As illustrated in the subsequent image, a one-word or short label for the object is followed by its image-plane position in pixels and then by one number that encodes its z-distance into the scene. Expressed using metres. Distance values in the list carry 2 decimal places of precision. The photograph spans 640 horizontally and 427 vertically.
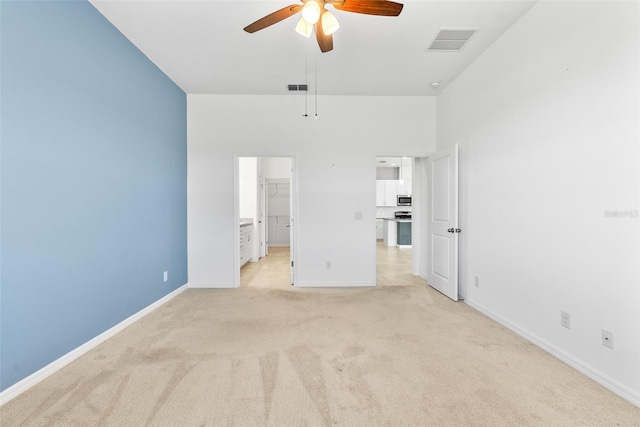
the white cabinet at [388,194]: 8.98
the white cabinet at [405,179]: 8.94
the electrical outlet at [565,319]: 2.01
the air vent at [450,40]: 2.62
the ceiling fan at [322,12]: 1.77
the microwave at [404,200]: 8.91
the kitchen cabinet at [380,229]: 9.35
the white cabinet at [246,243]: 5.20
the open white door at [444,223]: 3.36
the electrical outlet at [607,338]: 1.74
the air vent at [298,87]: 3.72
